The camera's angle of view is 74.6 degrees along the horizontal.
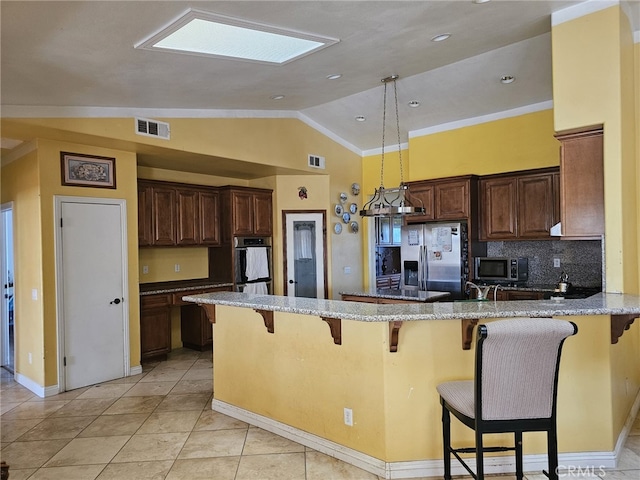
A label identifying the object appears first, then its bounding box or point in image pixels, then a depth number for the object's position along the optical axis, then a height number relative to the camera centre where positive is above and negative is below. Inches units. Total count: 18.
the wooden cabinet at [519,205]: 202.8 +14.4
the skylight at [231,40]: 112.8 +59.5
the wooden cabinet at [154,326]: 206.7 -42.3
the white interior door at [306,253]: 259.4 -9.2
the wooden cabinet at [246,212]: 238.1 +16.1
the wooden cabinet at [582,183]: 123.1 +14.4
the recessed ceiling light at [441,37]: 138.5 +66.1
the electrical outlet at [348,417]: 110.5 -47.4
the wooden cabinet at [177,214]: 210.5 +14.3
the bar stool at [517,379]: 76.6 -27.9
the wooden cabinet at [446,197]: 222.1 +20.6
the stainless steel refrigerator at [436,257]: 223.5 -12.2
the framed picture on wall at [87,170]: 174.9 +31.5
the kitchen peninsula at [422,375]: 103.0 -35.8
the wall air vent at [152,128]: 177.3 +49.0
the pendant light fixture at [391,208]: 161.9 +10.7
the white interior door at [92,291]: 175.0 -20.7
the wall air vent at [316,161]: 250.0 +46.2
